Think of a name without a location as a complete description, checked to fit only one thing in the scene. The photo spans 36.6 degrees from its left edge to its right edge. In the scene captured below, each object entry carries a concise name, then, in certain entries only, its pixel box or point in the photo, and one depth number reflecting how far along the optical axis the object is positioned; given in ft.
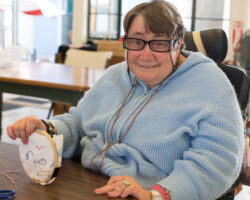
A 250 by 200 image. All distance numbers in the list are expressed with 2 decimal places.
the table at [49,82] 7.75
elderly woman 3.44
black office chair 4.38
